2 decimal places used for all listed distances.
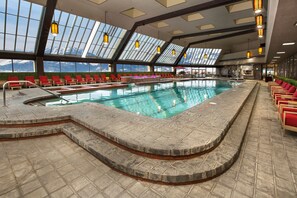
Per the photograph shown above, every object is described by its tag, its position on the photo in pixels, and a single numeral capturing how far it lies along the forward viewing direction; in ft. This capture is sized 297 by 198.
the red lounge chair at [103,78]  47.30
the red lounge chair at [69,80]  39.53
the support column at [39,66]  35.82
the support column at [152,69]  68.64
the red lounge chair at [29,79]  33.07
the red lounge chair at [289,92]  16.56
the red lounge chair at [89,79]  42.88
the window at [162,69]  75.72
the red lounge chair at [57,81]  37.22
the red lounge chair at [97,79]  45.26
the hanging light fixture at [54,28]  21.53
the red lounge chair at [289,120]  9.13
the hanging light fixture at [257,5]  10.77
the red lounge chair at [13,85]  30.01
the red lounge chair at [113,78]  50.47
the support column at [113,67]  52.50
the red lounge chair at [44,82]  34.76
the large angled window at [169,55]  64.66
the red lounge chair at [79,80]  41.32
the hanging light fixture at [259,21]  14.96
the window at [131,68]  58.78
